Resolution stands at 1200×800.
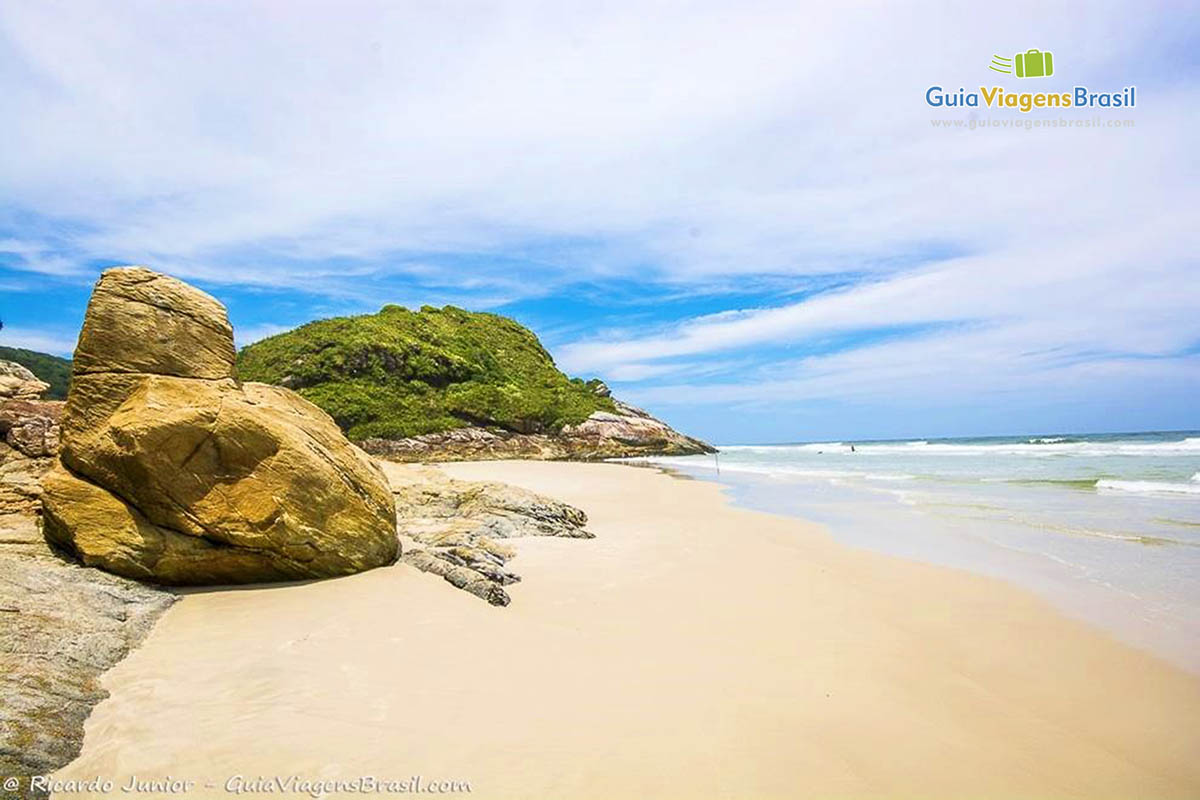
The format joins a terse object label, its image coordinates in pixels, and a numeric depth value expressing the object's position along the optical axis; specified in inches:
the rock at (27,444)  289.4
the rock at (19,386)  358.9
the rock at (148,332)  272.5
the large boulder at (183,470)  246.7
